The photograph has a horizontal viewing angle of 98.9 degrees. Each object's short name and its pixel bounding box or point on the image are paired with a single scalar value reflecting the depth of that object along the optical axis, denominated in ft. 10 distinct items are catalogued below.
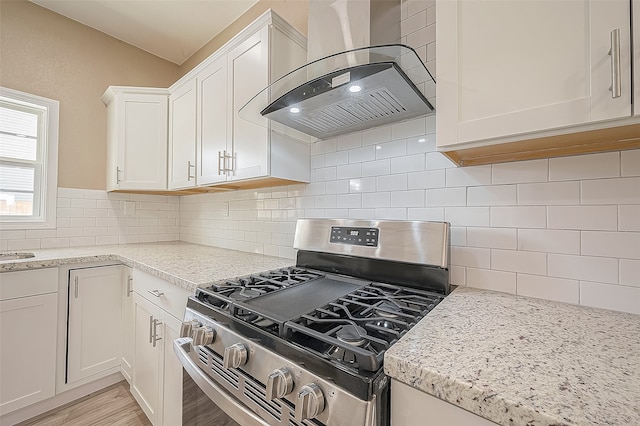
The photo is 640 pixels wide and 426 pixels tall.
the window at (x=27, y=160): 6.90
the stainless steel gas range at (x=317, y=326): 1.90
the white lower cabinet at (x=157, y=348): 4.12
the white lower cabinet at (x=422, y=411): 1.61
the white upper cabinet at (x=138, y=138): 7.61
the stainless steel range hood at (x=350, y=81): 3.06
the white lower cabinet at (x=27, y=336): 5.21
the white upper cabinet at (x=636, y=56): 1.95
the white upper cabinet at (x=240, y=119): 4.88
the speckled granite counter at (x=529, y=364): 1.38
